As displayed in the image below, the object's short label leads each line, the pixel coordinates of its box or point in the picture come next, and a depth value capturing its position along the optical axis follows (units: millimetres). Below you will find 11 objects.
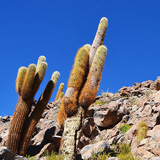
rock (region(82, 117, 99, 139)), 12305
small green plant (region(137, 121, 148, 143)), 9383
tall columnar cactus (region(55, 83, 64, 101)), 23777
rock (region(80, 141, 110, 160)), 8783
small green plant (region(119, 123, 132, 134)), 11979
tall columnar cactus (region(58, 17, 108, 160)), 8742
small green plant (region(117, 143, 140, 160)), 8642
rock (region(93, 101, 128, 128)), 13102
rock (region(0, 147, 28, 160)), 4525
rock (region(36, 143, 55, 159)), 10938
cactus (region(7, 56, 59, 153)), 11594
